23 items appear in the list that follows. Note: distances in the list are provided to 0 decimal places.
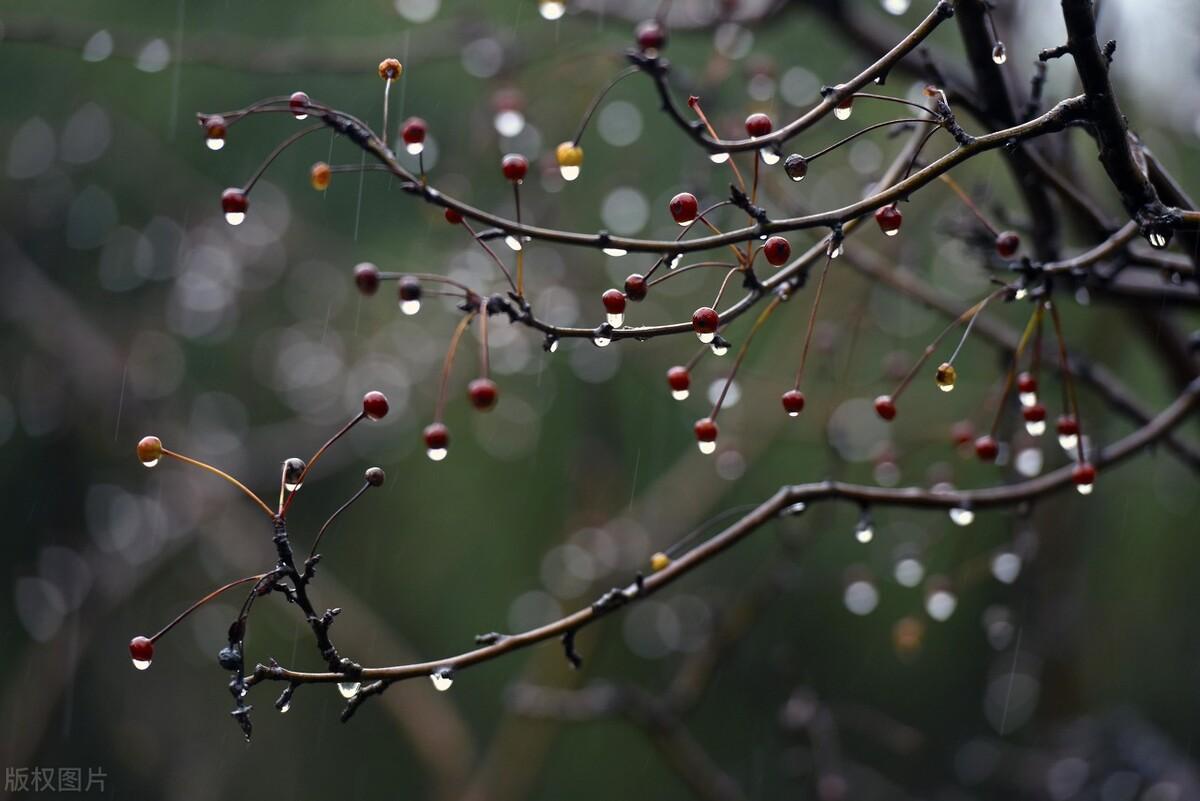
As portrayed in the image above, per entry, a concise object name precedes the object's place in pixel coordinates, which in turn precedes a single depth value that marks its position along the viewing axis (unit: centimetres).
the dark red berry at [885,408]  113
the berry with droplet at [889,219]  107
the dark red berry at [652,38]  121
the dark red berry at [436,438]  108
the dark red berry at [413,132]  108
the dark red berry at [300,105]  105
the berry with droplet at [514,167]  107
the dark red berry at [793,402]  111
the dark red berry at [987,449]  116
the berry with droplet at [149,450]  108
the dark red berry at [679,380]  112
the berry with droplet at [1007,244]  112
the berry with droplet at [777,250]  104
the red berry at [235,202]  109
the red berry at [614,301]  106
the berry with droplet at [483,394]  106
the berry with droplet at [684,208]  104
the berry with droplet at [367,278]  106
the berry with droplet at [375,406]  107
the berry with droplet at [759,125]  107
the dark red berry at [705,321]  105
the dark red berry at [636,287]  104
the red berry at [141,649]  107
